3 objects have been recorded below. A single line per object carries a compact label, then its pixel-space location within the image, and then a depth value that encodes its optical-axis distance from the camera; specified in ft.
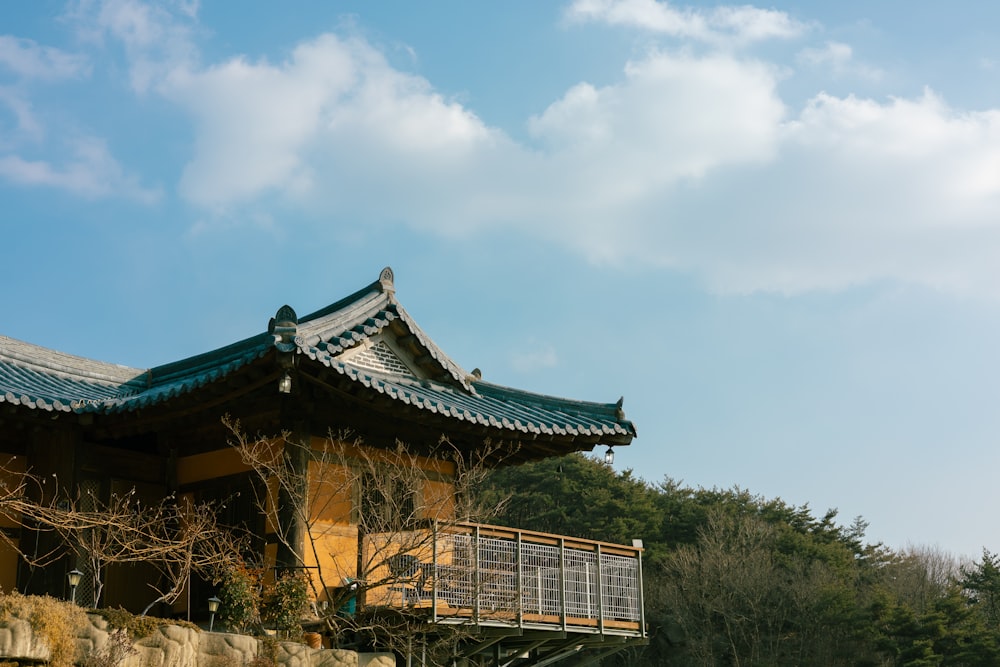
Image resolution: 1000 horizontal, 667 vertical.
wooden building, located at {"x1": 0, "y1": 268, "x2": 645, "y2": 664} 39.37
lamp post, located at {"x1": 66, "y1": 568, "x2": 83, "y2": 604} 32.73
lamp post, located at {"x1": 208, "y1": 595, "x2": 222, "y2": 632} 35.46
